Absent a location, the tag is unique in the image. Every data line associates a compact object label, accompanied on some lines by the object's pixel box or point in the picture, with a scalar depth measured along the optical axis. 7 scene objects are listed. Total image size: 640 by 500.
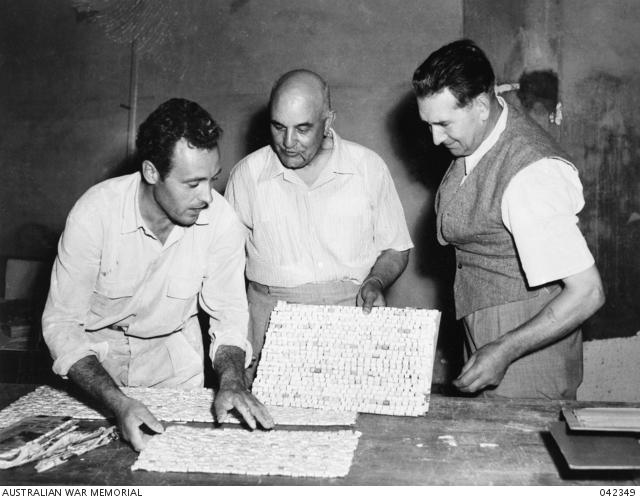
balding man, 2.55
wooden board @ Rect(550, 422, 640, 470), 1.30
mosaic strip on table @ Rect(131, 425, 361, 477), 1.44
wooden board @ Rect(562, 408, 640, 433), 1.38
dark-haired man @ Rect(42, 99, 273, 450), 1.94
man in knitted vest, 1.74
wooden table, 1.40
